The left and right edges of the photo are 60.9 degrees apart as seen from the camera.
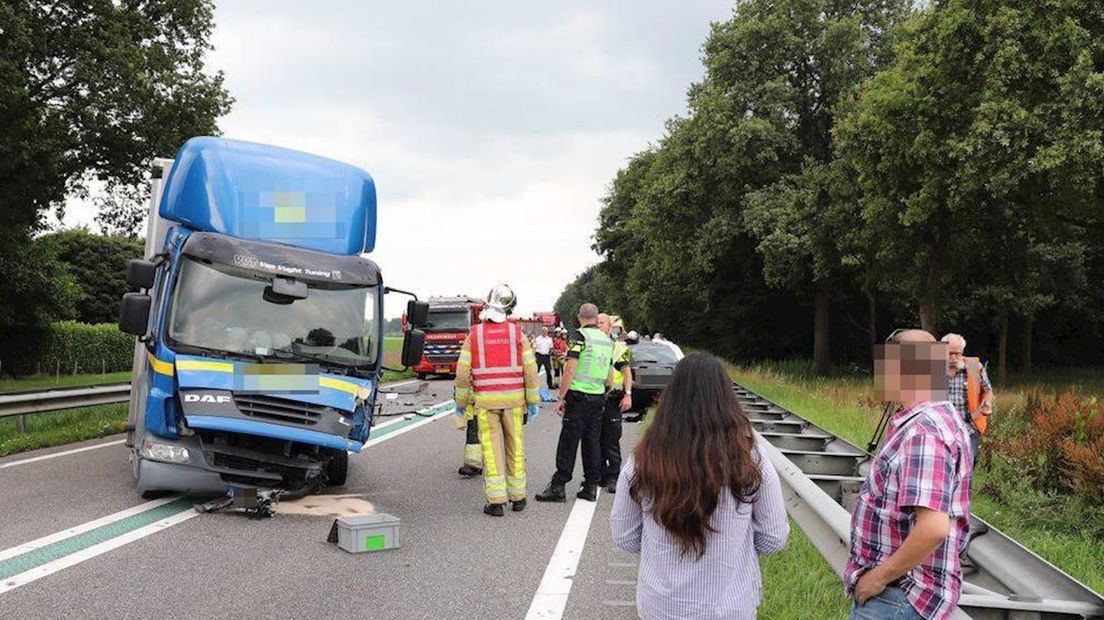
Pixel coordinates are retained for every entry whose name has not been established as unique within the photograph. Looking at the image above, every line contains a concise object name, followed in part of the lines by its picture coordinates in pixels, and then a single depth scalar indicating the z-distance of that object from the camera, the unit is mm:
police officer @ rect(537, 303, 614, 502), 8703
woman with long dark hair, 2812
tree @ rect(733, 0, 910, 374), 31516
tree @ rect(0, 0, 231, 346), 20312
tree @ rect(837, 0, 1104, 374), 19328
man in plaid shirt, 2727
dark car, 17344
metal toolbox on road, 6625
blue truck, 7770
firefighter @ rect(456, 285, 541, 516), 7965
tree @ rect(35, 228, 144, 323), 55275
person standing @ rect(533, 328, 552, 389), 23172
